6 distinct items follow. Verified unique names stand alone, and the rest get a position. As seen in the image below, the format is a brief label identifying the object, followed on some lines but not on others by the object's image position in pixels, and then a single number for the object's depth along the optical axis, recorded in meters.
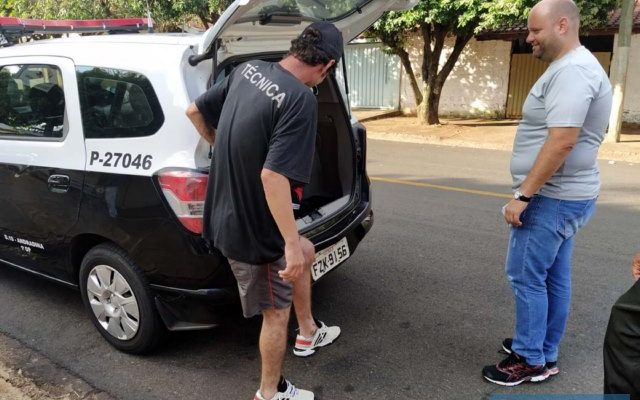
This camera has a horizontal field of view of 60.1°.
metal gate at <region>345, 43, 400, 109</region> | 17.03
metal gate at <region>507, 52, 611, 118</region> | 14.90
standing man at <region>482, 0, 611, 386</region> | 2.39
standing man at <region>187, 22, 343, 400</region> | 2.18
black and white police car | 2.67
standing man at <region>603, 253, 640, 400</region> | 1.80
